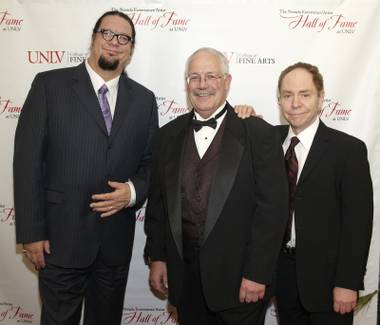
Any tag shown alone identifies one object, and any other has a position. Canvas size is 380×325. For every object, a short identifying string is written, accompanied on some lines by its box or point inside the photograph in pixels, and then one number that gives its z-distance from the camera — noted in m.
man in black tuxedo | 1.66
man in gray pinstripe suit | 1.84
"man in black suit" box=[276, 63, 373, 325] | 1.70
